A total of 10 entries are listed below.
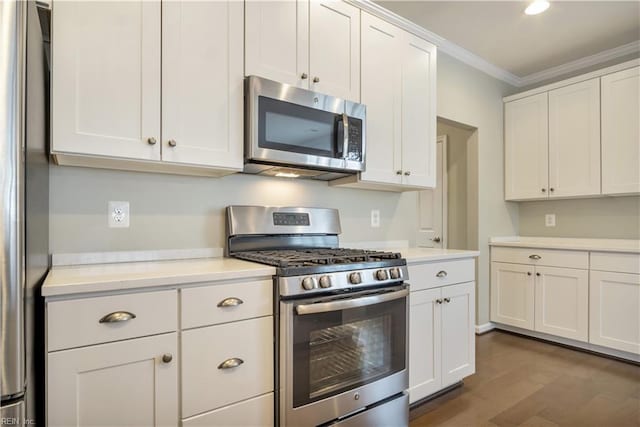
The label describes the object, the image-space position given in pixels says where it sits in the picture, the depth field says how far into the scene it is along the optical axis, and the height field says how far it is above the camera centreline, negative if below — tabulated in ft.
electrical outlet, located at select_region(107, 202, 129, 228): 5.47 -0.02
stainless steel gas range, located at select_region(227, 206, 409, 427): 4.83 -1.68
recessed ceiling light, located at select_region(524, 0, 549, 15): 8.39 +4.94
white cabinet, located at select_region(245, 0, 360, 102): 5.82 +2.99
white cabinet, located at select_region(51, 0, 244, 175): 4.44 +1.75
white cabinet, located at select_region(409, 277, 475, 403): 6.71 -2.51
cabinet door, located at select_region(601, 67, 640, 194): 9.66 +2.26
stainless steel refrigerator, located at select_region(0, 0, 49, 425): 2.82 -0.01
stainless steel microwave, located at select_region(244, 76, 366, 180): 5.69 +1.41
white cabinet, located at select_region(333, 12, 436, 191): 7.30 +2.29
